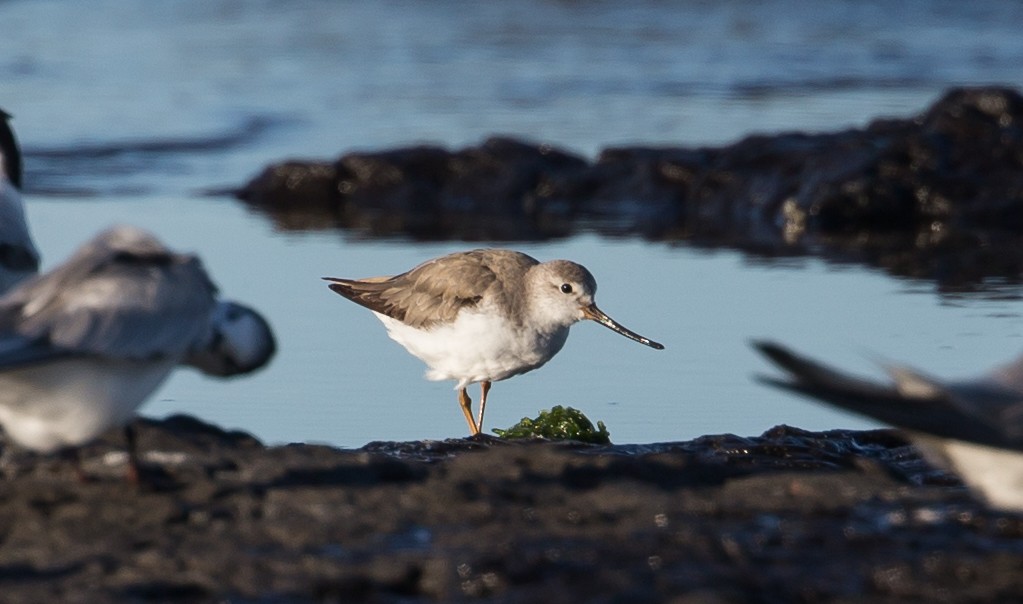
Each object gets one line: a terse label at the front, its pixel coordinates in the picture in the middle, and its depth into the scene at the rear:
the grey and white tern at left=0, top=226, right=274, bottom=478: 8.10
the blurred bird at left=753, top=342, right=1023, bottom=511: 7.81
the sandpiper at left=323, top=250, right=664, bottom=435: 14.02
